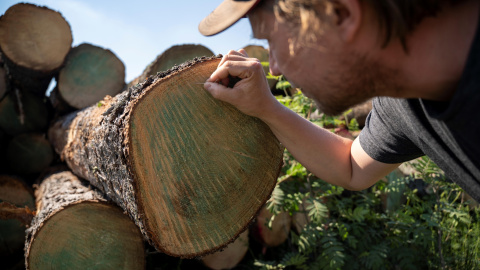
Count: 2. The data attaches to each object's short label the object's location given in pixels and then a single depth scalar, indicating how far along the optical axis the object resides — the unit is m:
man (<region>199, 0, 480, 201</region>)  0.89
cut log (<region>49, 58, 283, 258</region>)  1.31
